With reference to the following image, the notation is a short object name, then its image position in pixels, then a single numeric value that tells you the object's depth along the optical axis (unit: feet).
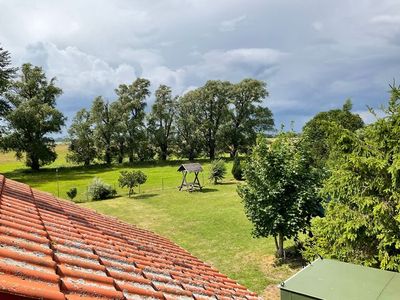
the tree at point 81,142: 202.08
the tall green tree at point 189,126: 219.41
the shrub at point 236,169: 134.62
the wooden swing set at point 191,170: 114.73
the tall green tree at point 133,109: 209.36
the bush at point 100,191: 111.65
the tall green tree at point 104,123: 205.36
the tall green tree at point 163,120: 217.15
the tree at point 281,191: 44.68
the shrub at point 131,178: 109.19
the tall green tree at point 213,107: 220.64
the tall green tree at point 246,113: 219.08
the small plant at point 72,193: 109.12
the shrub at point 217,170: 130.52
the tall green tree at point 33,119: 175.83
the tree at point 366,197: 26.55
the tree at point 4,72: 104.85
